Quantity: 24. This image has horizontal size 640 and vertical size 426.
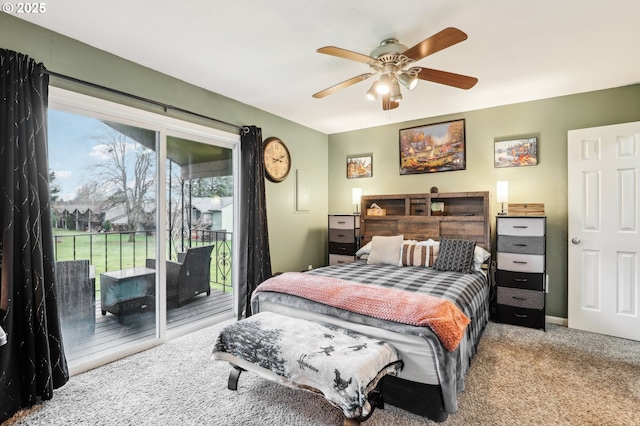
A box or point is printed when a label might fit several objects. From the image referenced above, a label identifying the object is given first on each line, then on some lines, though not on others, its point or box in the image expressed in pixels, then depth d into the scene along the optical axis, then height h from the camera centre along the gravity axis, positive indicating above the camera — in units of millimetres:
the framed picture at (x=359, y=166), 4973 +728
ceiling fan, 2156 +1054
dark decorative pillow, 3420 -498
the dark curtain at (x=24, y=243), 2006 -198
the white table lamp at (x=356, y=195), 4757 +248
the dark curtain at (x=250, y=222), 3701 -115
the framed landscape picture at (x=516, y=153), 3773 +706
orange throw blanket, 1949 -639
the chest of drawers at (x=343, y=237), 4609 -378
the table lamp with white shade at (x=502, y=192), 3658 +219
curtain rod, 2380 +1021
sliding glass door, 2584 -101
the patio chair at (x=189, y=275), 3344 -699
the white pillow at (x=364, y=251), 4273 -529
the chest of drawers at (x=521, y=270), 3375 -644
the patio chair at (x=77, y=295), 2553 -684
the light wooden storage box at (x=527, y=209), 3594 +18
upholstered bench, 1700 -870
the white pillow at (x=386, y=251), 3867 -489
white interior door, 3172 -206
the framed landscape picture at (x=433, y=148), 4227 +876
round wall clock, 4172 +712
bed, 1942 -652
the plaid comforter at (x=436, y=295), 1896 -724
